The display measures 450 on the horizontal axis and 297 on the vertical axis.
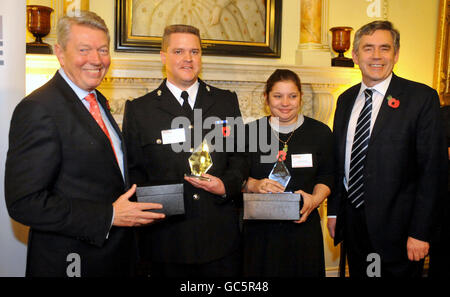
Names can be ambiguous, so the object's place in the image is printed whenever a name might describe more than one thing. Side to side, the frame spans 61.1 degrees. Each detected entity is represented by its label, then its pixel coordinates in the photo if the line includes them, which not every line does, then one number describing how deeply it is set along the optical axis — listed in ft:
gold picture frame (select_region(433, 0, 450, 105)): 13.85
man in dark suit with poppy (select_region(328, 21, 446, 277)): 6.85
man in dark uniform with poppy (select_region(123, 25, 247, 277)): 7.06
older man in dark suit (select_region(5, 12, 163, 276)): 4.91
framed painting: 11.89
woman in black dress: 7.82
